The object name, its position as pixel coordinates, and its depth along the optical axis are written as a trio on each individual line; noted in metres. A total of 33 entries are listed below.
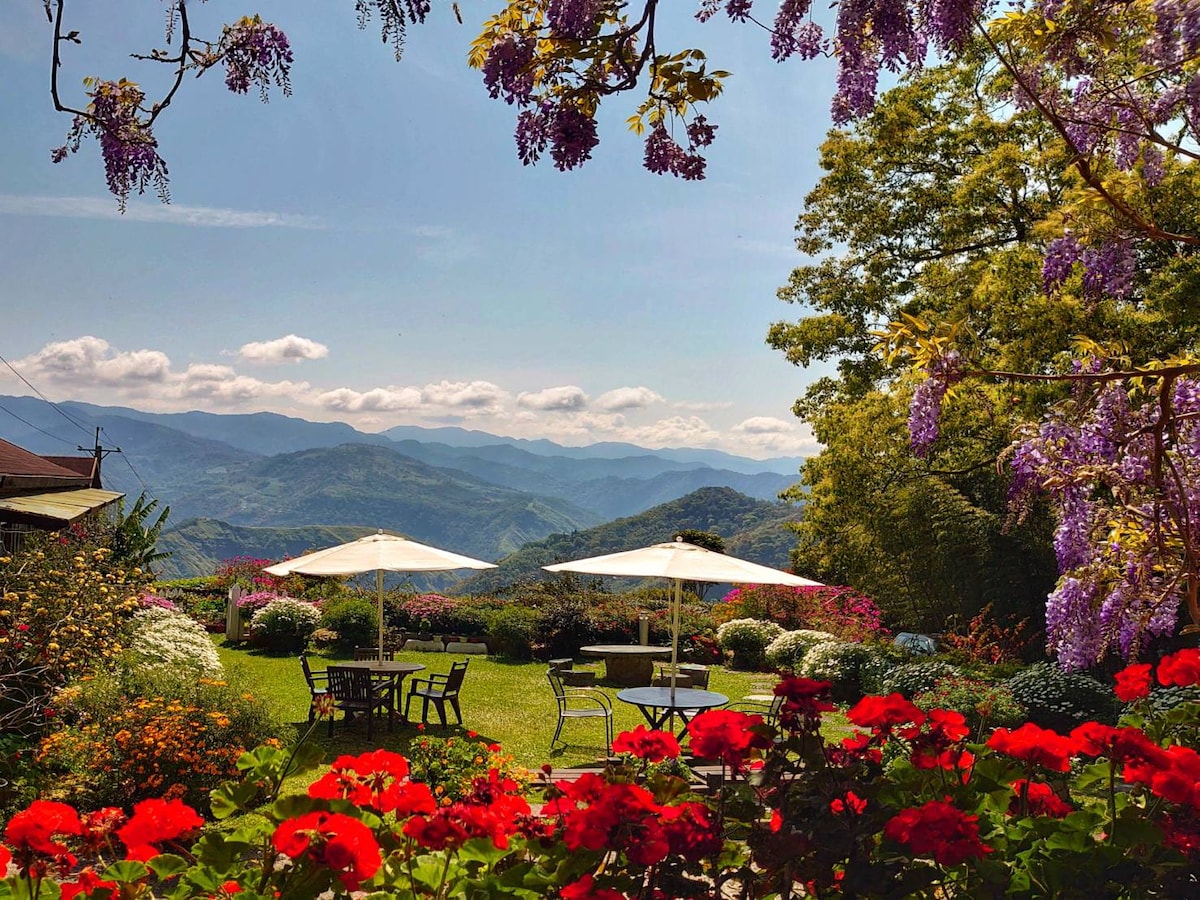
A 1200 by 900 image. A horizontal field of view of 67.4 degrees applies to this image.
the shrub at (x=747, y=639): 14.92
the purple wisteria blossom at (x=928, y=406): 3.99
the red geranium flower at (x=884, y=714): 2.20
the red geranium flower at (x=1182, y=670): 2.47
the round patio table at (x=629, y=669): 12.97
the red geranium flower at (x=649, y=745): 2.29
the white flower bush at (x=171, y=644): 8.70
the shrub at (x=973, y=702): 8.51
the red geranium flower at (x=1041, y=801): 2.30
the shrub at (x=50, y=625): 7.07
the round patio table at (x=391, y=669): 9.22
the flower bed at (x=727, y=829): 1.76
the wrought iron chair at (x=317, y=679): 8.95
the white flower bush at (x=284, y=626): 15.23
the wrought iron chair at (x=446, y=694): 9.23
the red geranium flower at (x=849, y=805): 1.99
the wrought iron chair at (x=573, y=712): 8.28
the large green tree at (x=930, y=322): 11.91
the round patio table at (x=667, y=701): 7.67
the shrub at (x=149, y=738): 5.95
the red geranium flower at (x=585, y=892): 1.67
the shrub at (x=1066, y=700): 8.78
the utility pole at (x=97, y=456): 30.64
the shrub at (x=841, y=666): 11.50
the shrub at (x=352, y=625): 15.59
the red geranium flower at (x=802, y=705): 2.10
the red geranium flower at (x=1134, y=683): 2.68
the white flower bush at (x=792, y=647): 13.59
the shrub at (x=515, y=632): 15.55
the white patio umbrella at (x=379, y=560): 9.07
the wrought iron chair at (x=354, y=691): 8.62
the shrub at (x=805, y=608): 14.85
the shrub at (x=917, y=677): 9.90
